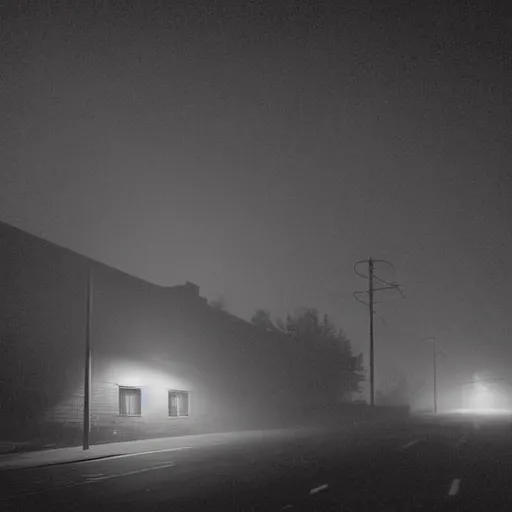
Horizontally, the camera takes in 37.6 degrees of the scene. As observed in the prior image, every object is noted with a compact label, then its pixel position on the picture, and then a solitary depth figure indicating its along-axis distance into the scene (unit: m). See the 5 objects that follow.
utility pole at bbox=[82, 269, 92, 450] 28.39
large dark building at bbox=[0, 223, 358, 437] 30.25
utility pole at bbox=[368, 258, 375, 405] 61.06
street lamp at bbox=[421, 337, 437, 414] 104.12
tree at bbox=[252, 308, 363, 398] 77.50
